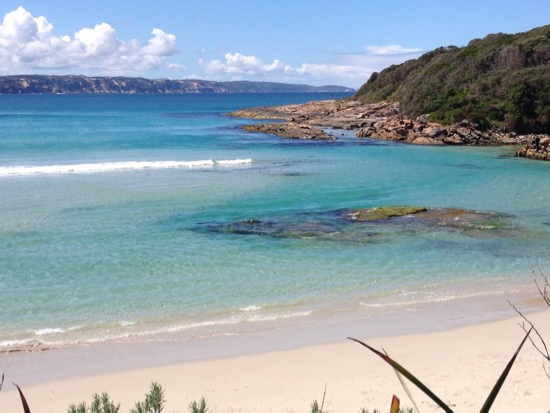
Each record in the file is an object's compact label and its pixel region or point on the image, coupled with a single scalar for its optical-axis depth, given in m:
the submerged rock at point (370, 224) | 17.56
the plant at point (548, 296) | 10.15
